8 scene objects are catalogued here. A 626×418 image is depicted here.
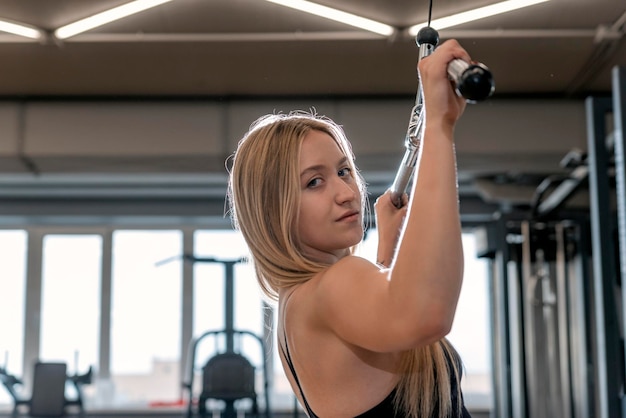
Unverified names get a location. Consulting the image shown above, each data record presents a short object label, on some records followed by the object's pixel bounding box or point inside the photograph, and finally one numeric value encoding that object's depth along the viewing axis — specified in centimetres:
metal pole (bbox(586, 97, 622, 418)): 331
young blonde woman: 84
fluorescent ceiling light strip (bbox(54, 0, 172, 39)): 457
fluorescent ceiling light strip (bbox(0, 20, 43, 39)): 498
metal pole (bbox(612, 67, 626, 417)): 314
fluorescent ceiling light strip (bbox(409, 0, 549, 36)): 453
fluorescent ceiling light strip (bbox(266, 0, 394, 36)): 463
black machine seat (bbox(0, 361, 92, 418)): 659
